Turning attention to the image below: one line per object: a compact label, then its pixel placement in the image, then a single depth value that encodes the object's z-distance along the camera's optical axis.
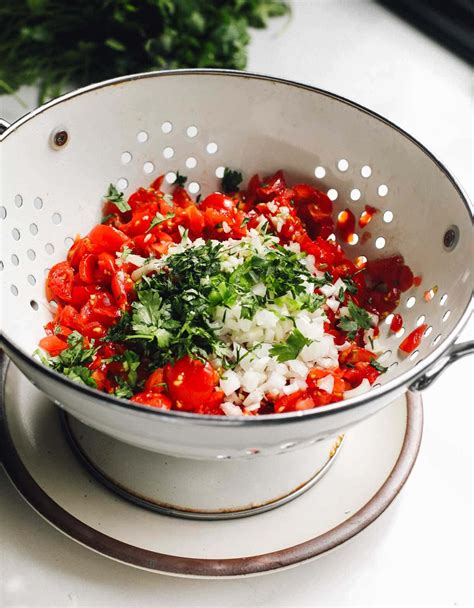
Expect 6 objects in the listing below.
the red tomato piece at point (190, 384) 0.91
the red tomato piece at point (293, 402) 0.93
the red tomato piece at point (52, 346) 1.00
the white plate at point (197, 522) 0.86
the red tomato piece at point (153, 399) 0.90
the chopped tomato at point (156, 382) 0.92
